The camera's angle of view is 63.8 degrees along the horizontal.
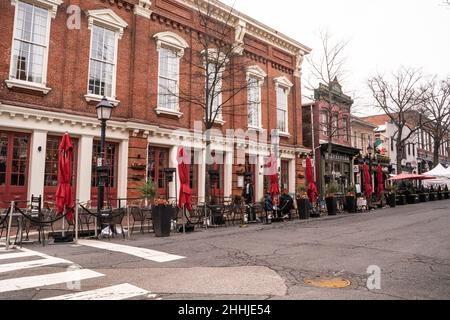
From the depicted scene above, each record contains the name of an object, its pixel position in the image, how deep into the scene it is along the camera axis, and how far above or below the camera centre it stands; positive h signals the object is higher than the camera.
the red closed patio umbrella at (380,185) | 25.14 +0.51
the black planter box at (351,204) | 20.78 -0.67
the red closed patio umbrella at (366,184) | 22.48 +0.52
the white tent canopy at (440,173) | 28.93 +1.62
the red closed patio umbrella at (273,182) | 15.29 +0.42
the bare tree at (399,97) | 31.98 +8.60
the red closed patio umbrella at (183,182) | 12.13 +0.32
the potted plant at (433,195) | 33.38 -0.22
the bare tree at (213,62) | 15.69 +6.08
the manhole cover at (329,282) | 5.01 -1.29
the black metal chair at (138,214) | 11.80 -0.74
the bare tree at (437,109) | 34.41 +8.63
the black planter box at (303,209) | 16.97 -0.79
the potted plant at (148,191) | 12.59 +0.02
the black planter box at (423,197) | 31.52 -0.39
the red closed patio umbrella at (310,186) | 17.81 +0.30
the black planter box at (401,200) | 28.13 -0.59
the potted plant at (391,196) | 25.53 -0.26
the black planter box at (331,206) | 19.25 -0.73
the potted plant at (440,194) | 34.73 -0.14
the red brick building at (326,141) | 27.77 +4.14
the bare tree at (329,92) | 23.12 +7.31
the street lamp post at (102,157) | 10.78 +1.04
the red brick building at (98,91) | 12.48 +3.96
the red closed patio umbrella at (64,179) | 9.84 +0.33
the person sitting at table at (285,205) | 15.95 -0.57
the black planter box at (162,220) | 10.97 -0.86
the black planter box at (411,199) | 29.41 -0.53
